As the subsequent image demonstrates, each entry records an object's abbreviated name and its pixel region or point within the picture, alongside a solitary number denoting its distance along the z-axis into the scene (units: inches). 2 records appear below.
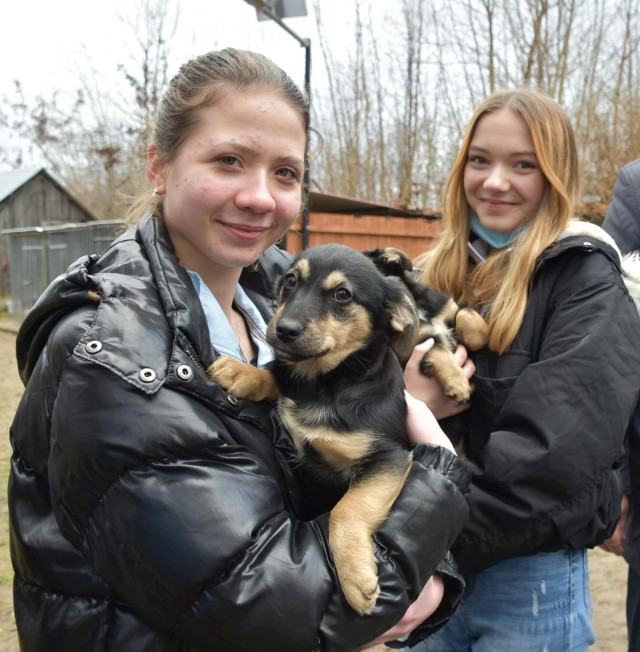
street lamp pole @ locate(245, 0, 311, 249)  245.3
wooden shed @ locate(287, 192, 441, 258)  356.2
